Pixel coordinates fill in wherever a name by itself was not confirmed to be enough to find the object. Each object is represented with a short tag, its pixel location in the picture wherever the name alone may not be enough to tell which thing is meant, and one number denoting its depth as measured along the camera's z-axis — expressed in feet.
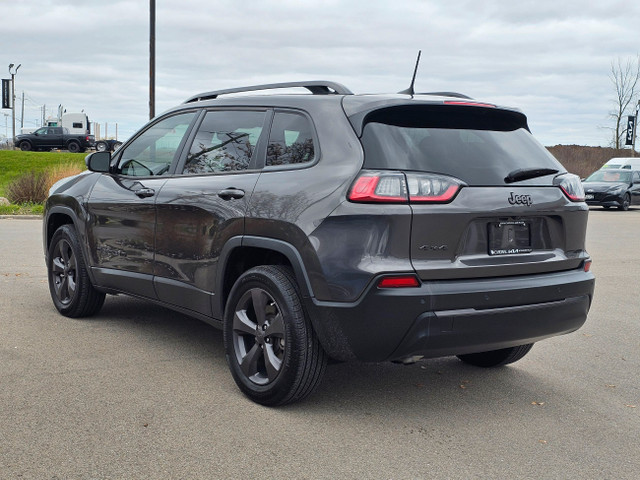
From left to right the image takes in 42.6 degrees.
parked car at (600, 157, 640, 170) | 110.22
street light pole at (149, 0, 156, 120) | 84.28
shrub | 73.00
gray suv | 13.30
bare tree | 173.88
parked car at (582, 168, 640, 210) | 95.66
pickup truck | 167.73
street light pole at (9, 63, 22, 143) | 249.14
